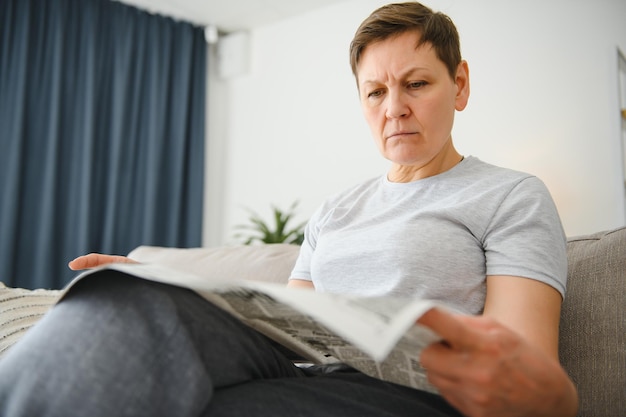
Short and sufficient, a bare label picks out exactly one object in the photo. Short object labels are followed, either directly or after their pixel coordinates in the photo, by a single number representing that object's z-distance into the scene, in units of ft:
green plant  10.51
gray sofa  2.64
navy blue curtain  10.34
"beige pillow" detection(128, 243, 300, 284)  4.99
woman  1.63
